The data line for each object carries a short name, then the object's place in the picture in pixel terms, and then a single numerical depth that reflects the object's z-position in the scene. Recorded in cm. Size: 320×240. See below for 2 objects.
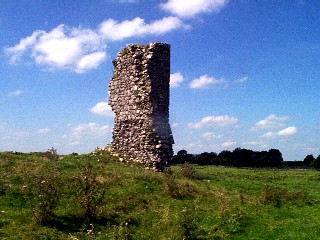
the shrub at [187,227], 1476
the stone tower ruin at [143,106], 2694
